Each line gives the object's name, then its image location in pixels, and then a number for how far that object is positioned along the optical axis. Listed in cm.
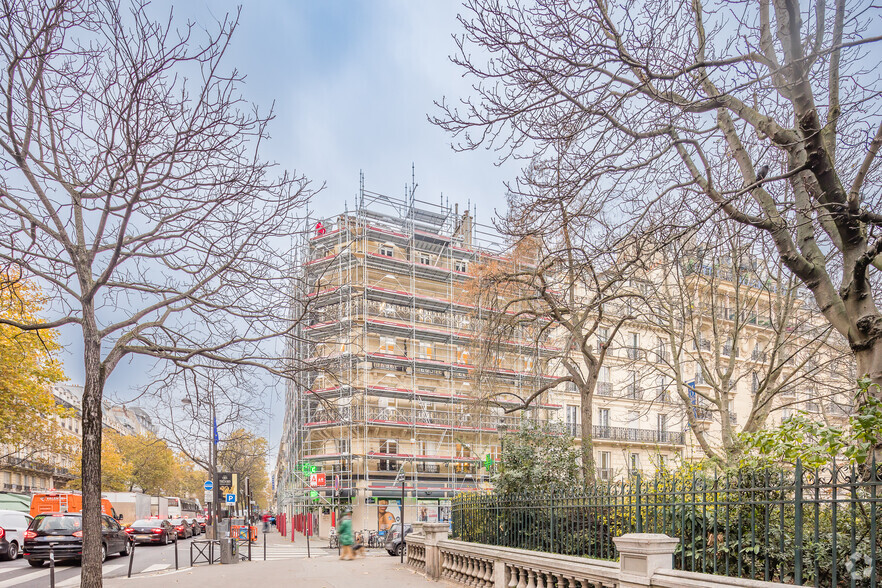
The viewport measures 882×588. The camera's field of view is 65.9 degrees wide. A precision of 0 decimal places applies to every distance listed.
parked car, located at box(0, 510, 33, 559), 2348
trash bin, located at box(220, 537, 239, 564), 2159
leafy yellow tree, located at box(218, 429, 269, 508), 5502
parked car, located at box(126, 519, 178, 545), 3447
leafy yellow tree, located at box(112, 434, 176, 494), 7462
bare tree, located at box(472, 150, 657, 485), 1149
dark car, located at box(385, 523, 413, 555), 2592
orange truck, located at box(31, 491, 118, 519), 3051
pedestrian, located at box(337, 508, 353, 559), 2050
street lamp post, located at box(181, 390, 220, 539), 2668
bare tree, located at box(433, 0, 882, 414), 705
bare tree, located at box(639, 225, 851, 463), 1617
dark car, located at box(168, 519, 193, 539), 4544
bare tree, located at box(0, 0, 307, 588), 962
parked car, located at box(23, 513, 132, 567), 2095
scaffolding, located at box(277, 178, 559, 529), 3734
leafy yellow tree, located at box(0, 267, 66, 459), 2459
